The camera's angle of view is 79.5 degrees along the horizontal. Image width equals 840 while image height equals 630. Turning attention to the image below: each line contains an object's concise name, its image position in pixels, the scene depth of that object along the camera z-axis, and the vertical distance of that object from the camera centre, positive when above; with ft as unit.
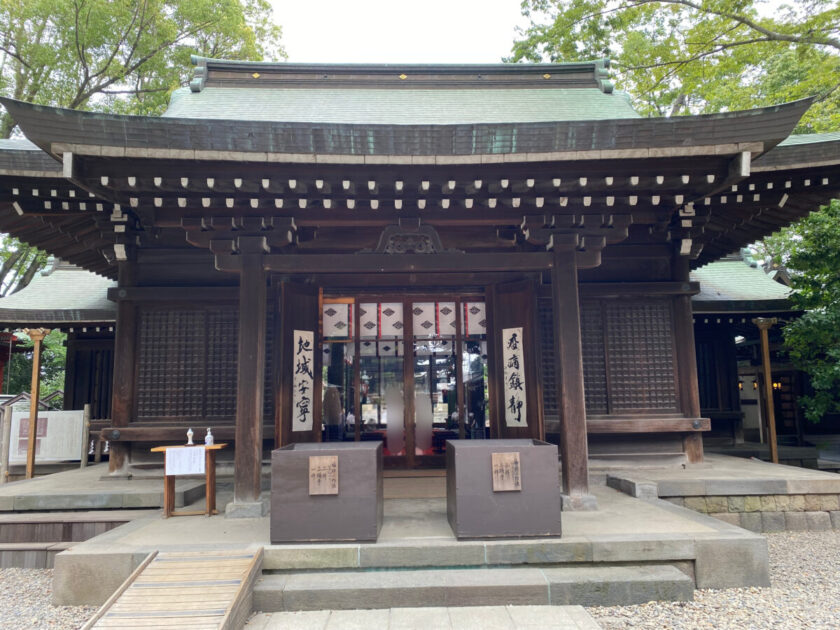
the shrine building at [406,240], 15.35 +5.61
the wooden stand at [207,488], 17.44 -3.74
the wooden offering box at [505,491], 14.37 -3.29
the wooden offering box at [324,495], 14.20 -3.30
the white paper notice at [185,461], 17.21 -2.74
